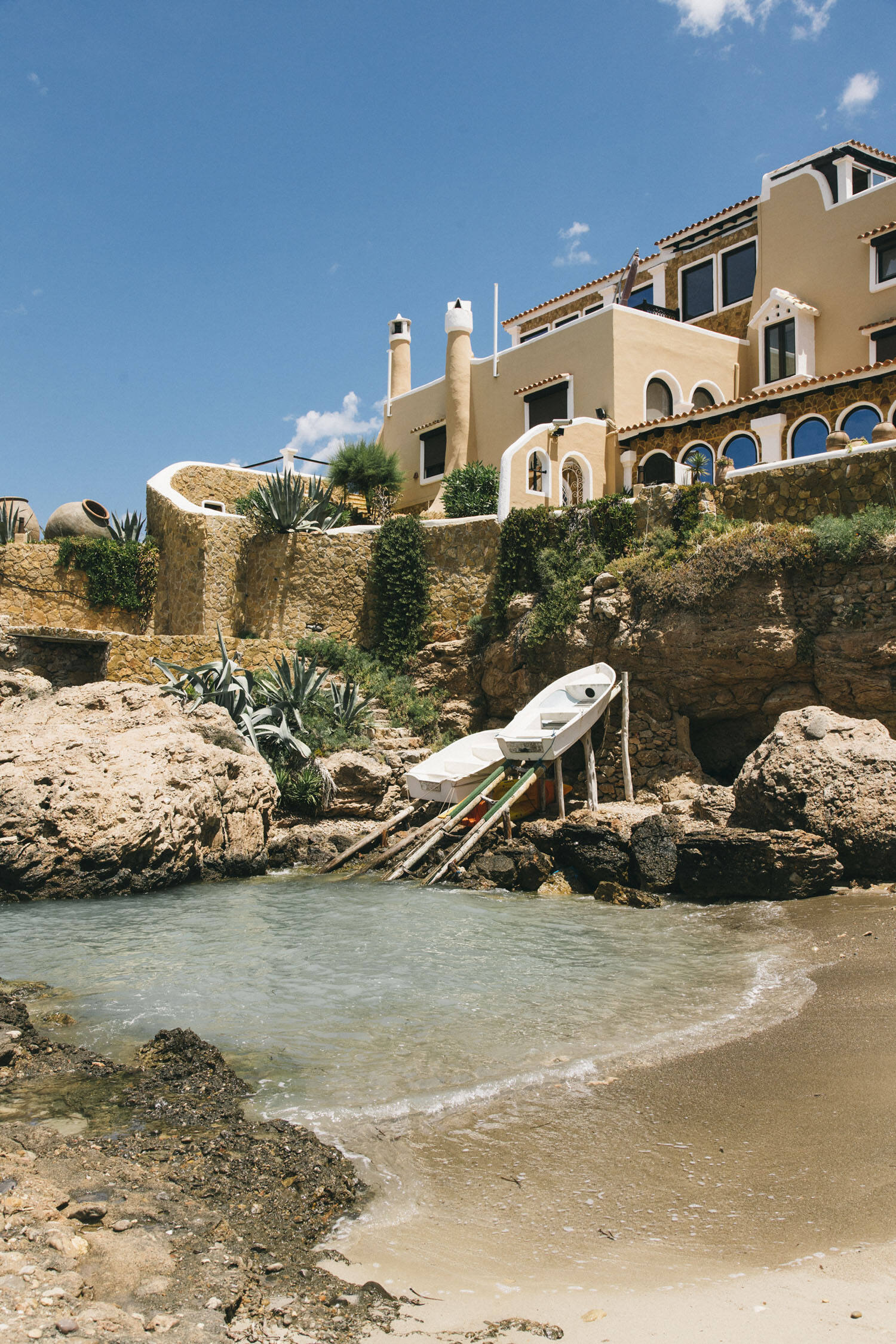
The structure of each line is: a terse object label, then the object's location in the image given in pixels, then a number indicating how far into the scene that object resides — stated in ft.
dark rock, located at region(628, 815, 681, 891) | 39.83
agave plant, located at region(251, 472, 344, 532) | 72.33
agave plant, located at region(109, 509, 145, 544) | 80.64
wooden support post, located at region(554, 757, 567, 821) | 51.67
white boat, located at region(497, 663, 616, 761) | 50.03
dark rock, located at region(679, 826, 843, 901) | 35.42
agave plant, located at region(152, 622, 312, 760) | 53.31
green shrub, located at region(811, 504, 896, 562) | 48.11
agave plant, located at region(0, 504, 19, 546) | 79.66
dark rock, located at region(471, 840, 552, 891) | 41.93
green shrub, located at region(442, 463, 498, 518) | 76.64
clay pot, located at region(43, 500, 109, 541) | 80.48
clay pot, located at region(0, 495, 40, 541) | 82.17
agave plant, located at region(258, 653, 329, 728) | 57.16
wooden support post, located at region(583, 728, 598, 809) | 53.06
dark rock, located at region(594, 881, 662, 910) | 37.27
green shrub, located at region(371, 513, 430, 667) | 70.74
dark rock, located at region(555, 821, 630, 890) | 40.81
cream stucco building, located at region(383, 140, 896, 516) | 69.77
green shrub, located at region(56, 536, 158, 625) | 76.84
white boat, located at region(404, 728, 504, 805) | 50.47
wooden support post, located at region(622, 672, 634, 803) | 54.03
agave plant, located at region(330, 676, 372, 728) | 59.26
